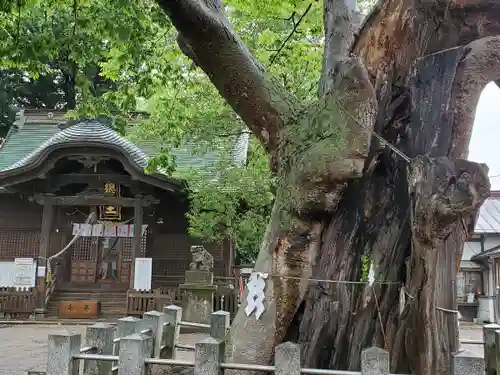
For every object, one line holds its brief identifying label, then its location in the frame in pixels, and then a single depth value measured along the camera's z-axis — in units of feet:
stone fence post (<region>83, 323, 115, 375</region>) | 16.55
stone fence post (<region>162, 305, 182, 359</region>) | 21.97
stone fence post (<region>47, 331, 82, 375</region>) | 14.47
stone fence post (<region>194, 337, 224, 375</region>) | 13.30
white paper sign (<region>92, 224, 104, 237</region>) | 53.11
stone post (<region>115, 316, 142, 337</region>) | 18.55
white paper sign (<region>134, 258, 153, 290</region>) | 48.29
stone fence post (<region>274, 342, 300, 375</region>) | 12.61
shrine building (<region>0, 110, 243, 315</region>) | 49.29
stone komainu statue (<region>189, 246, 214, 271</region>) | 43.83
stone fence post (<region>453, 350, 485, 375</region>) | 11.74
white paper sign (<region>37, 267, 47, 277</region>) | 49.37
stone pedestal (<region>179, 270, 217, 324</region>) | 42.29
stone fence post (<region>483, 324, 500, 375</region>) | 16.83
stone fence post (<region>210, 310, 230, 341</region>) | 20.25
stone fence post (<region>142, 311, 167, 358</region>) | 19.97
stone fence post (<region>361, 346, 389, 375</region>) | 12.03
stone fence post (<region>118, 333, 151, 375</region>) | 13.97
